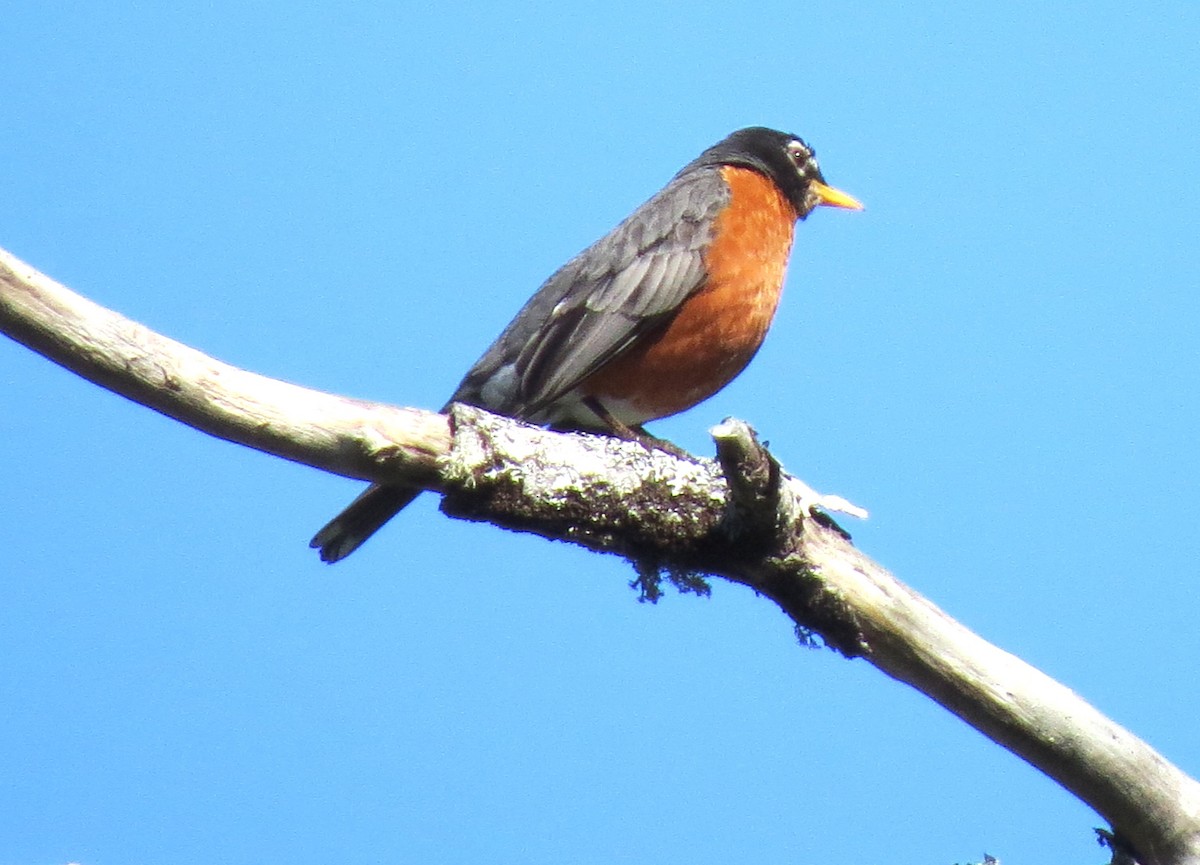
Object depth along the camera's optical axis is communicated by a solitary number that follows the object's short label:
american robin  11.64
